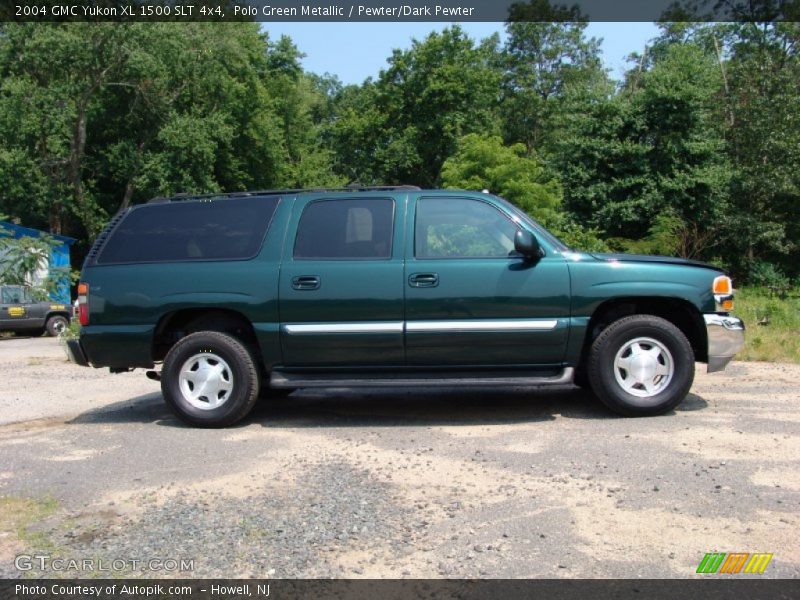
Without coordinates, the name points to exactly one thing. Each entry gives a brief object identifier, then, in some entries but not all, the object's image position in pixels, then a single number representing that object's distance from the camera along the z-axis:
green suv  6.27
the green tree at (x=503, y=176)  22.52
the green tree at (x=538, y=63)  51.47
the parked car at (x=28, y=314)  21.39
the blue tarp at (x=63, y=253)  22.22
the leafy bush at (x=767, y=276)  24.77
